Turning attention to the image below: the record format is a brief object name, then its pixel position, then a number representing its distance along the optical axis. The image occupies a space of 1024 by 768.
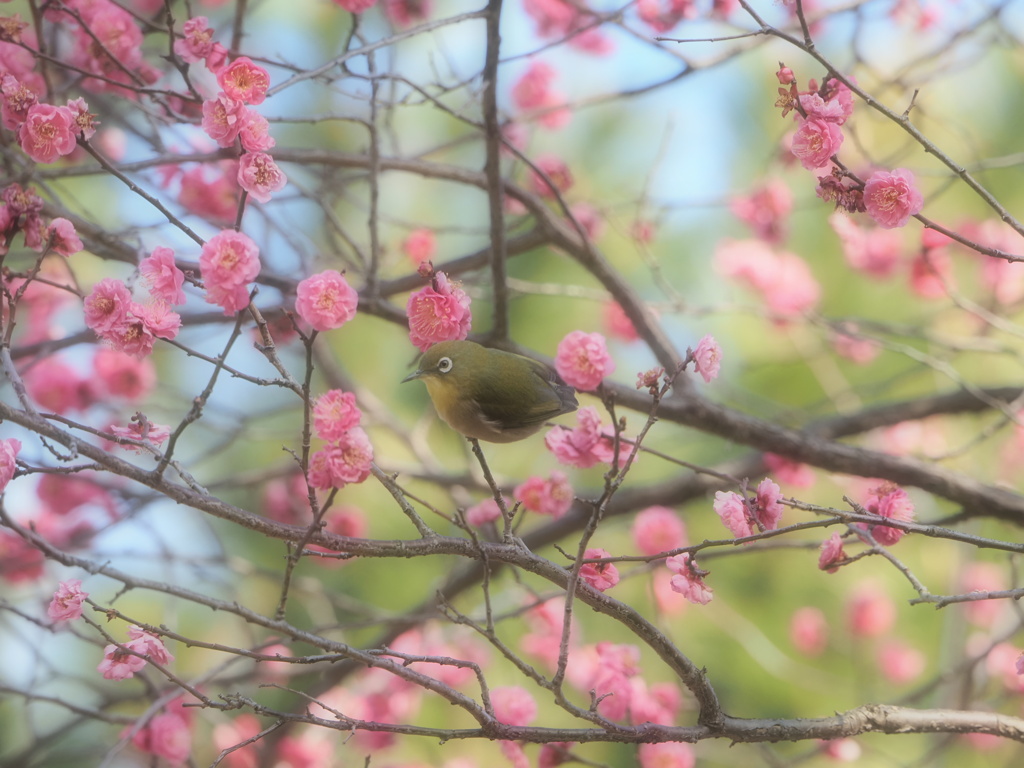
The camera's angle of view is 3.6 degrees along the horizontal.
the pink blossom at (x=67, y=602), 7.54
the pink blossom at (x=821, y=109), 7.55
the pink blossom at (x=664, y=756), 7.76
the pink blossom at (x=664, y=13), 7.86
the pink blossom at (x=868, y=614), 10.46
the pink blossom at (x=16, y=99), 7.60
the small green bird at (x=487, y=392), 7.76
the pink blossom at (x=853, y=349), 10.06
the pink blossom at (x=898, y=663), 10.73
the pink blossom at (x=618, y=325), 9.25
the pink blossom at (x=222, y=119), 7.55
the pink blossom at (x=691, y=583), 7.56
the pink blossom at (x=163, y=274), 7.55
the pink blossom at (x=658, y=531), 7.94
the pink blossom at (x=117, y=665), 7.54
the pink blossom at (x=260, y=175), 7.55
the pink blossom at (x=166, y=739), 7.71
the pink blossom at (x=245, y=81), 7.56
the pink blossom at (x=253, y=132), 7.55
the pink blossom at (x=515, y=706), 7.74
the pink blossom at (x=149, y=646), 7.54
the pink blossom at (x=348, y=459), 7.54
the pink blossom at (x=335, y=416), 7.54
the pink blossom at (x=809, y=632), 10.45
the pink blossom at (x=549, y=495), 7.71
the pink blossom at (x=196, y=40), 7.64
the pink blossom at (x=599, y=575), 7.60
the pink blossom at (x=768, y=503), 7.58
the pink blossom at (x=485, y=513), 7.81
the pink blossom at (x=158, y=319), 7.56
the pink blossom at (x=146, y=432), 7.55
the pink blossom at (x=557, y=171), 7.99
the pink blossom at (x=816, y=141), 7.55
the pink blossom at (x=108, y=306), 7.56
